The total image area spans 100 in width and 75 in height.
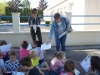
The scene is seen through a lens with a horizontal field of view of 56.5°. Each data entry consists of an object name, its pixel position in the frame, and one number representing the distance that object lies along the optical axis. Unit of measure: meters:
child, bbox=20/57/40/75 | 1.76
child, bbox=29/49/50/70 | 2.29
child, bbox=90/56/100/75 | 1.65
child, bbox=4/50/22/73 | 2.13
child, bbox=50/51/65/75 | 2.28
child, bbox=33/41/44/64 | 2.67
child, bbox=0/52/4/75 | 2.20
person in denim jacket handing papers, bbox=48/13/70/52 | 3.09
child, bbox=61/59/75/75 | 1.80
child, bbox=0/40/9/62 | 2.48
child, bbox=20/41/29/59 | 2.56
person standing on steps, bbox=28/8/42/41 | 3.75
